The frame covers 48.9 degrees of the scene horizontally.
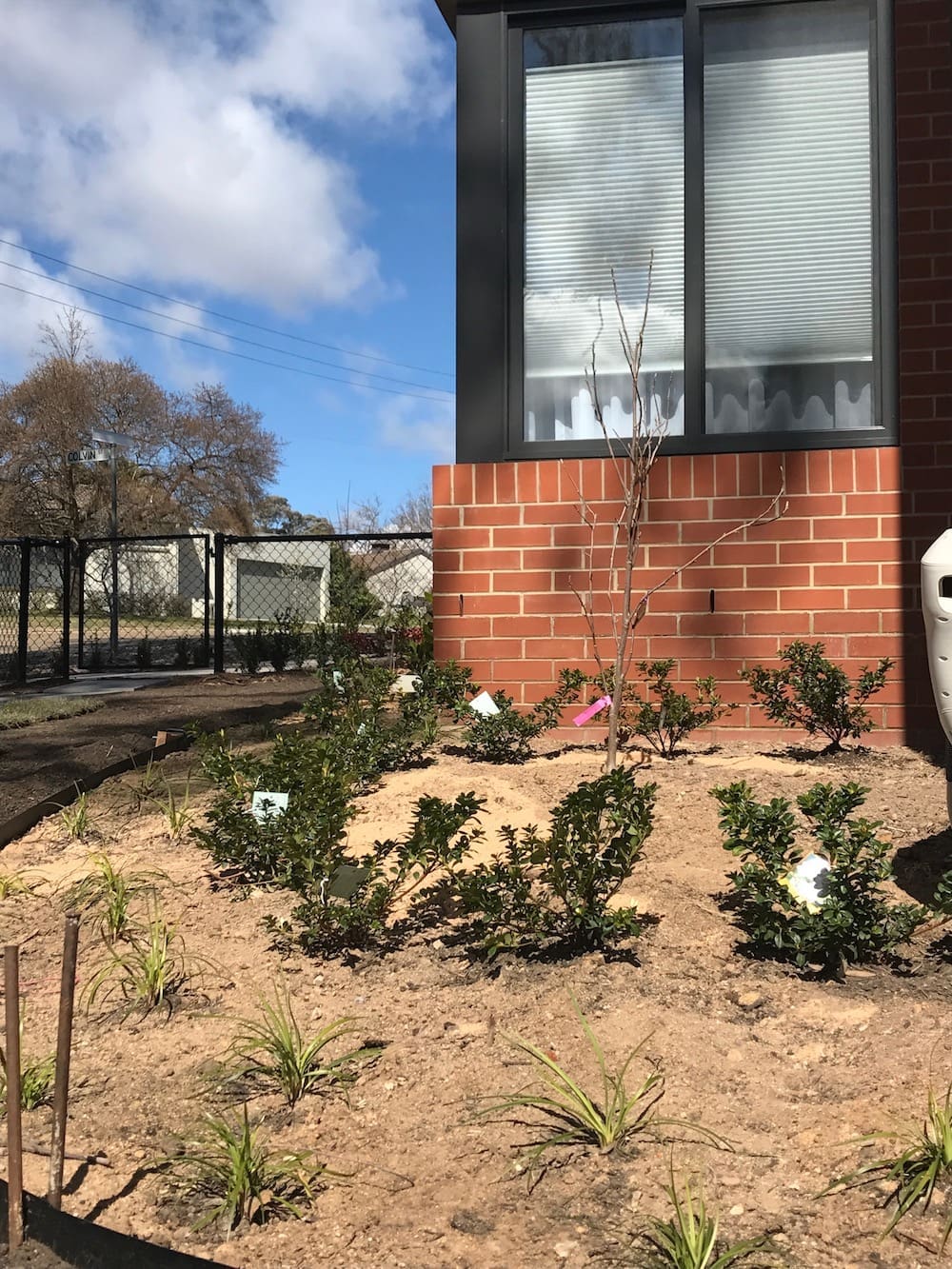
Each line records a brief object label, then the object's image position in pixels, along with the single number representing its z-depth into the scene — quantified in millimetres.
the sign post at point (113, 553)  13048
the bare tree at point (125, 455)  30328
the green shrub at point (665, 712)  4812
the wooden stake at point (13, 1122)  1623
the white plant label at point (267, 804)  3447
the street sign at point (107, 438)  15045
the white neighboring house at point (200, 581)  15320
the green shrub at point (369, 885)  2832
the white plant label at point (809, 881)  2723
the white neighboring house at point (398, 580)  13267
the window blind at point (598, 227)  5742
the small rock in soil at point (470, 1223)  1698
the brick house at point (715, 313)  5355
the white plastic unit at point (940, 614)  2551
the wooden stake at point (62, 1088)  1679
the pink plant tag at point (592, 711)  4703
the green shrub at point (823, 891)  2539
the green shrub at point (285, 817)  2975
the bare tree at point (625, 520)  5195
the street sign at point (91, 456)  15602
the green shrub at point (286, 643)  11375
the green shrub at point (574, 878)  2648
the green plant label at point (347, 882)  2914
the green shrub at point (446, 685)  5066
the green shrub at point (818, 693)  4766
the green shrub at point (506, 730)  4715
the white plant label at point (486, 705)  4945
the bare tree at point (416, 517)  33656
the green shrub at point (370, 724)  4379
